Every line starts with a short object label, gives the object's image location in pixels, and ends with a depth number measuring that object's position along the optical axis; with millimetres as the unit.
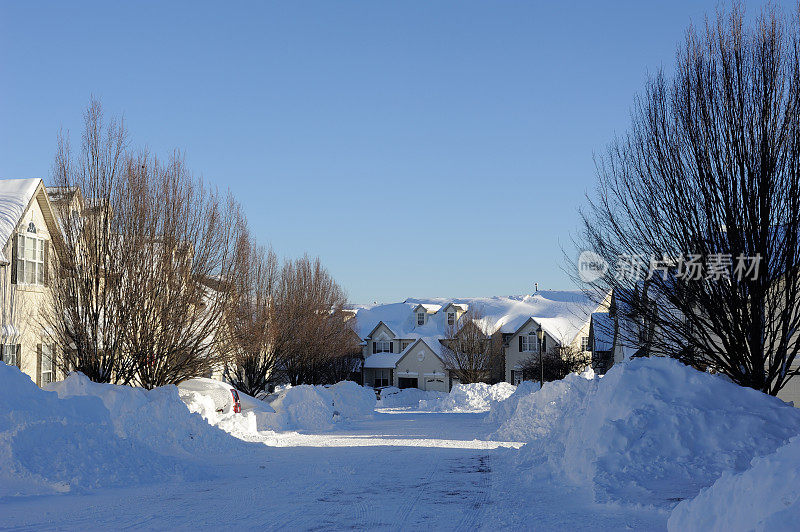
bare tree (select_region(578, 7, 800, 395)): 12867
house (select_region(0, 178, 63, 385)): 18922
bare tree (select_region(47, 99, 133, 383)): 19250
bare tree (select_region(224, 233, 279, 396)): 24141
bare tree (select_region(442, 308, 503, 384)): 52969
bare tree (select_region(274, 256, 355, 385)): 36031
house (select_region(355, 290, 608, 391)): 59000
